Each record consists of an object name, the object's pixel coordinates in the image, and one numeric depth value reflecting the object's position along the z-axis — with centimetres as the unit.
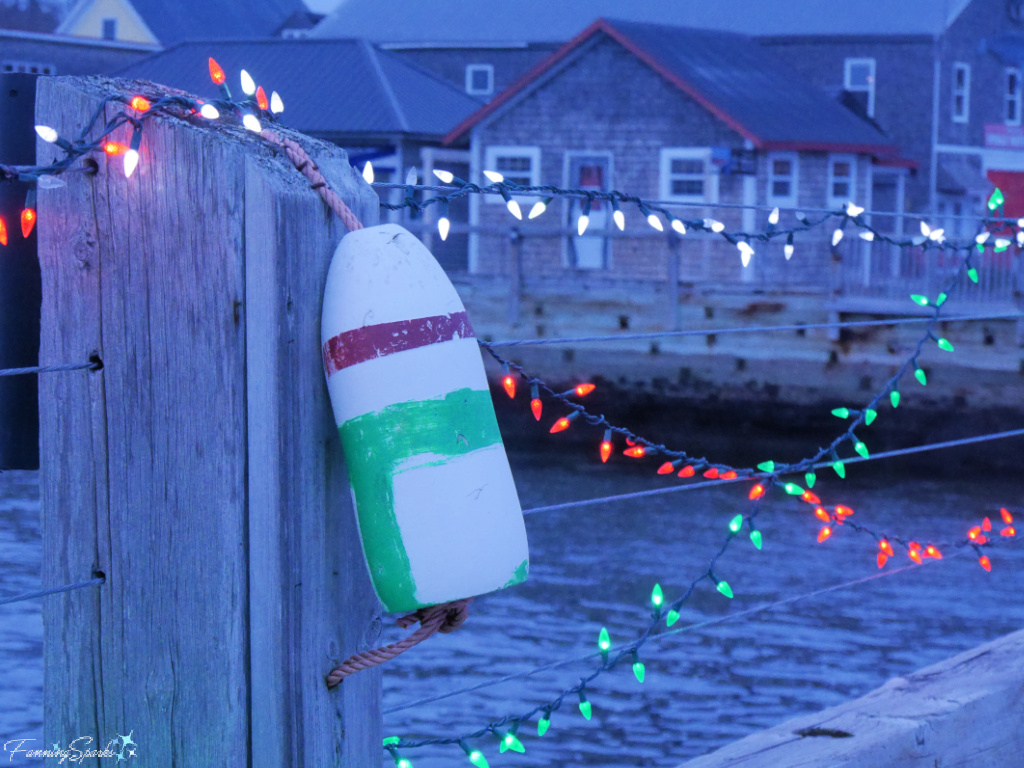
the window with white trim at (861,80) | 2966
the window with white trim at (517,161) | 2472
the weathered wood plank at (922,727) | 246
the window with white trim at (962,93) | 3053
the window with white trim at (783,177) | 2373
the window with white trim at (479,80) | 3250
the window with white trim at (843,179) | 2436
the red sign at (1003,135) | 3055
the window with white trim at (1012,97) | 3234
